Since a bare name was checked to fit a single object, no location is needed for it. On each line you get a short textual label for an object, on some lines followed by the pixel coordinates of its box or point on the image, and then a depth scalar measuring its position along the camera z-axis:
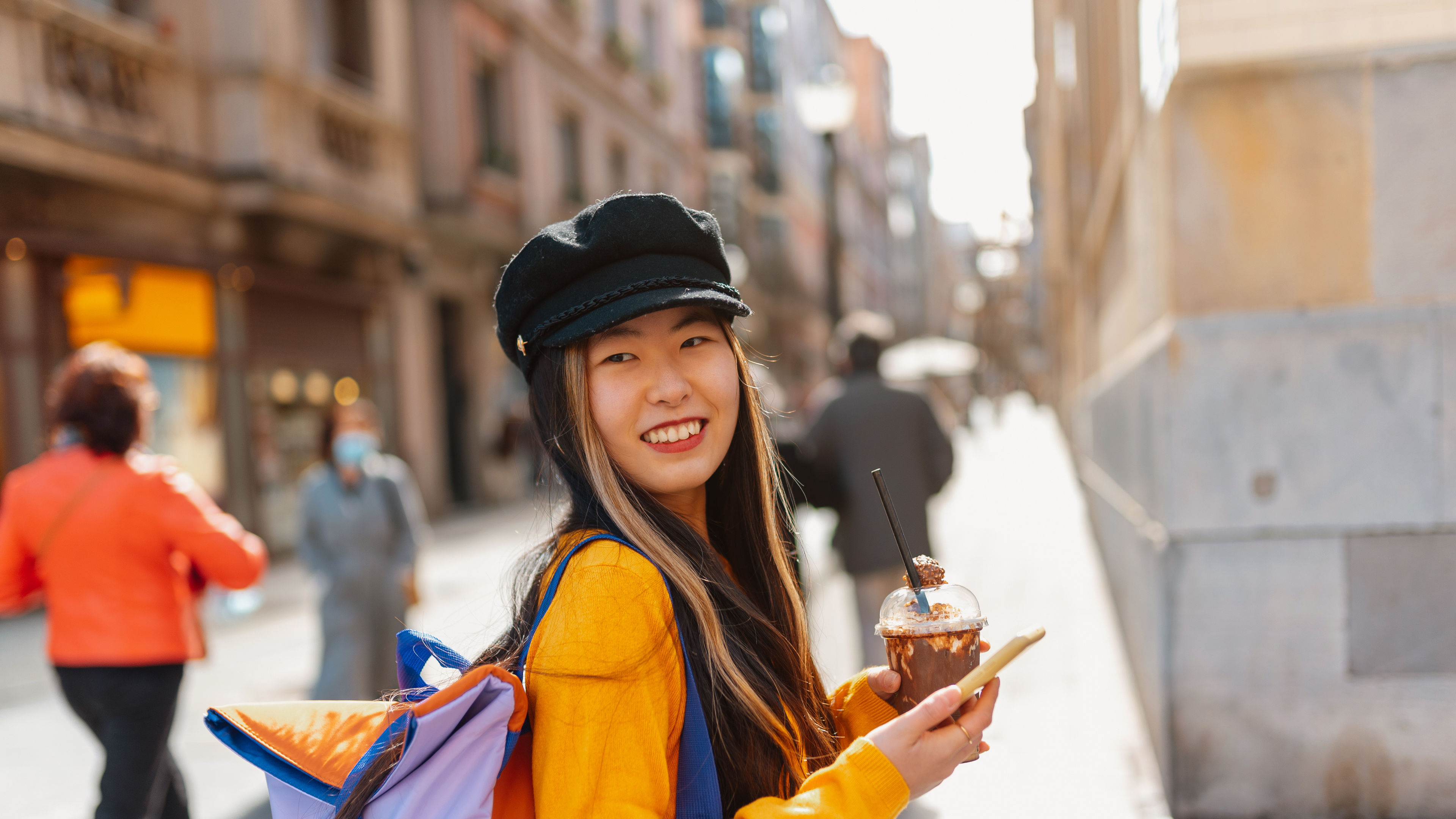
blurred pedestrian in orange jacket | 3.35
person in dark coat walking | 5.13
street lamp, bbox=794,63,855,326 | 10.34
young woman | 1.33
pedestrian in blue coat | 5.42
